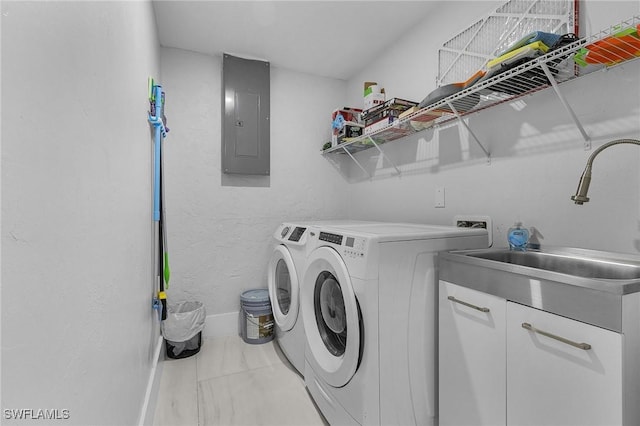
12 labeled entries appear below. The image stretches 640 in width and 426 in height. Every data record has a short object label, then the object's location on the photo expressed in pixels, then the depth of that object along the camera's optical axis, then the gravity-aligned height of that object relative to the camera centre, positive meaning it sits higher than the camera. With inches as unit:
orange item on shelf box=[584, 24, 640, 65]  38.2 +22.6
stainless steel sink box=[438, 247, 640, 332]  31.4 -8.6
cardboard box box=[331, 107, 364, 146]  99.7 +29.8
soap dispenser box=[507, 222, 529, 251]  56.1 -4.6
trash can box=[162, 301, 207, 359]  85.2 -34.3
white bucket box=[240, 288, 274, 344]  97.8 -34.8
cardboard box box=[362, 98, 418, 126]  80.7 +28.9
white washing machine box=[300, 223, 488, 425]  50.4 -19.3
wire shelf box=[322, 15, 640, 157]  40.1 +22.8
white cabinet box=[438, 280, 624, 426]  32.0 -19.4
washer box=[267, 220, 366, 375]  75.9 -21.0
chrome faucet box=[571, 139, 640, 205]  41.6 +4.3
